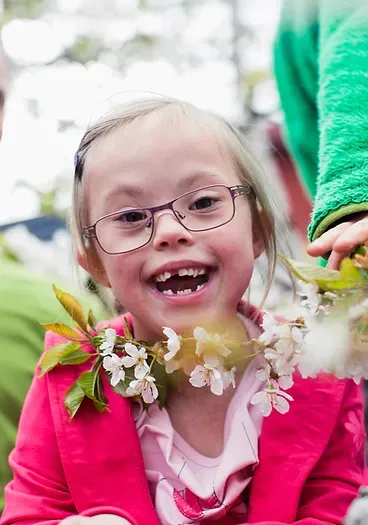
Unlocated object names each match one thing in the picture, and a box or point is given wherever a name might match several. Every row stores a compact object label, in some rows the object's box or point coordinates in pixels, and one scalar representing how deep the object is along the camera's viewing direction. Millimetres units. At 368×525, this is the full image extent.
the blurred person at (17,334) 1081
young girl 849
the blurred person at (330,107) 797
